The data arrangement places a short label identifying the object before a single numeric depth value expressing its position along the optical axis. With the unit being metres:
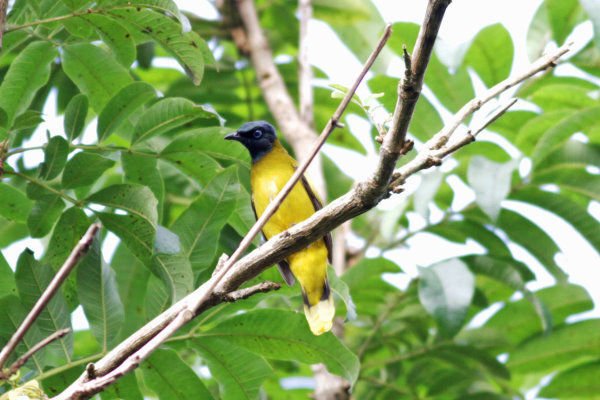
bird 7.73
